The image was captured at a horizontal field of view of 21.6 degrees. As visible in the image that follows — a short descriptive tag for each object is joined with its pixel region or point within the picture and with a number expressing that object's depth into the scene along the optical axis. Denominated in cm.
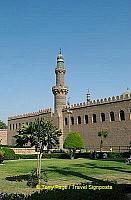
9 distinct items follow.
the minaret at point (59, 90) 5347
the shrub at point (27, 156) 3718
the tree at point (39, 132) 1551
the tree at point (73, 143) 3922
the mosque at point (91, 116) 4266
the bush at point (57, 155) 3809
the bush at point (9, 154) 3466
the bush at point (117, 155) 3537
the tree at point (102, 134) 4406
